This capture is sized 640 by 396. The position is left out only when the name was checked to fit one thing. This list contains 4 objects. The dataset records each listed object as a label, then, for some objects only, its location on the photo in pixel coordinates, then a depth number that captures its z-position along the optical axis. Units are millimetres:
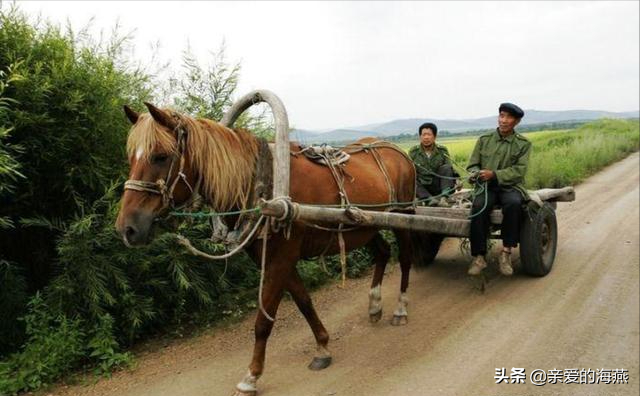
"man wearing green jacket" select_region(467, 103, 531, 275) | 4844
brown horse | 2779
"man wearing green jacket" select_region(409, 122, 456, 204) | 5750
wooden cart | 3100
